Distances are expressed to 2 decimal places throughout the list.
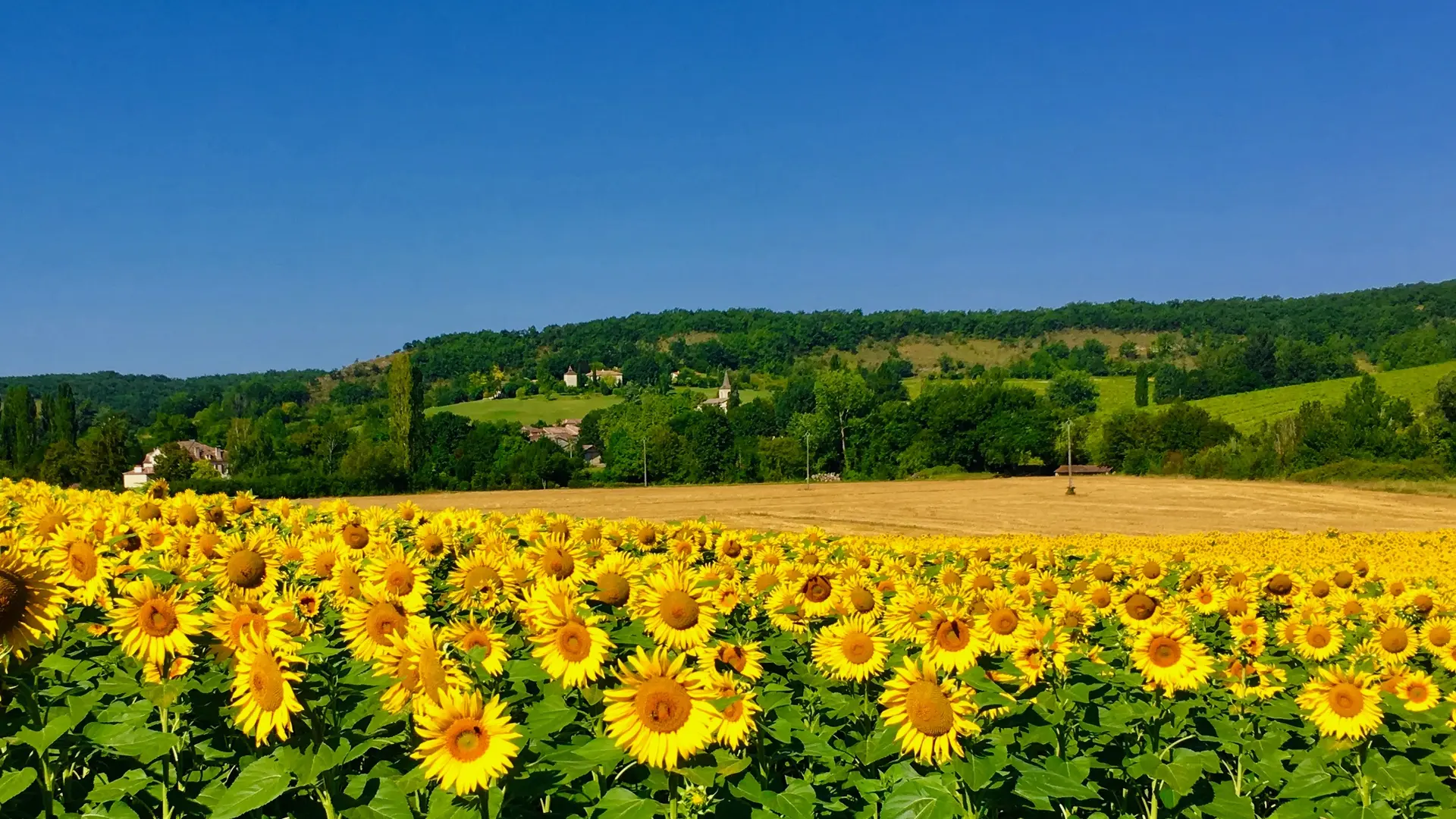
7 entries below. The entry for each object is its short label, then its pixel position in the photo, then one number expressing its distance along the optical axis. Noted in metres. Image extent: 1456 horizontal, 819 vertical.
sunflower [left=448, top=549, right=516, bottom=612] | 4.57
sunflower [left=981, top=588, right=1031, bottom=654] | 4.37
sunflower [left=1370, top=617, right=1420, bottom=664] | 5.80
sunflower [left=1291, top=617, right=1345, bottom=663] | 5.68
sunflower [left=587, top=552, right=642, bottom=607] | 4.29
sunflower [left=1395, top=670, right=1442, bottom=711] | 4.57
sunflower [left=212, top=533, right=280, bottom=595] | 4.39
